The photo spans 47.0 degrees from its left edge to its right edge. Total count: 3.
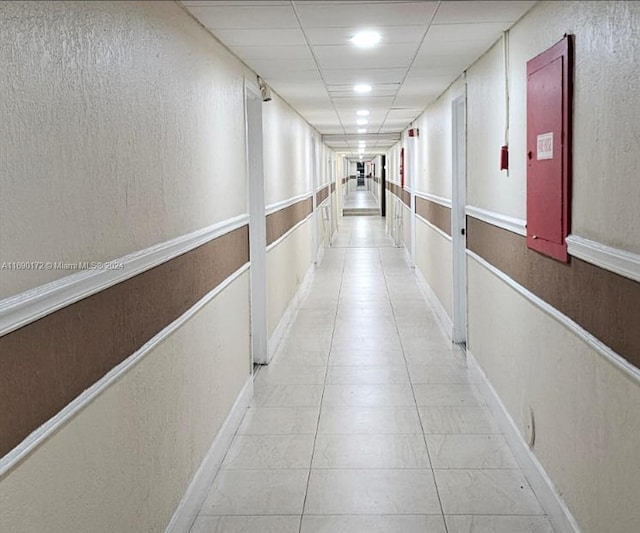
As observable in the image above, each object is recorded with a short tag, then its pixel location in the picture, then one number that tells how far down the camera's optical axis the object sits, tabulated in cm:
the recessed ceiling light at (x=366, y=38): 373
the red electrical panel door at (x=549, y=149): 274
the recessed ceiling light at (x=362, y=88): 591
